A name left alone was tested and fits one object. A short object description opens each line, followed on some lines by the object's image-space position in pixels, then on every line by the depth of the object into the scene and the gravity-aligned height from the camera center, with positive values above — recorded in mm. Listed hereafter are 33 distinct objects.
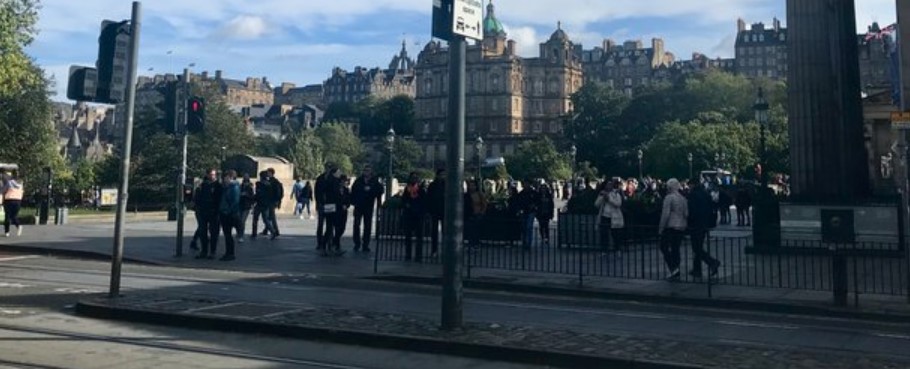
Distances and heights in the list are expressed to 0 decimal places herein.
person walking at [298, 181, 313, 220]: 31859 +1702
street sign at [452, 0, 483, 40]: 8172 +2323
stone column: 21859 +3951
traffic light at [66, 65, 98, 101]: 10086 +1871
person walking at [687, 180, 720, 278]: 14203 +451
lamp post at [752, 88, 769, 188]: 31672 +5395
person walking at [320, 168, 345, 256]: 17625 +732
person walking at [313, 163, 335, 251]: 17812 +1019
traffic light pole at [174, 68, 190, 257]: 17141 +1136
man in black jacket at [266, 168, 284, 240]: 21328 +1107
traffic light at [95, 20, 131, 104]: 10305 +2247
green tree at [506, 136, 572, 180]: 96562 +9884
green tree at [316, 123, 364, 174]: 109438 +13695
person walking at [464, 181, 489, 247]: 16828 +689
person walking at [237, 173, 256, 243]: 20781 +949
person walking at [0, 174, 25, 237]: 21302 +867
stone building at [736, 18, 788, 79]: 175625 +43842
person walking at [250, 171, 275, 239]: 21222 +979
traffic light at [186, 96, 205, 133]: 17250 +2563
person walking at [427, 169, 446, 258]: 16984 +854
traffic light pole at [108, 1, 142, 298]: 10445 +948
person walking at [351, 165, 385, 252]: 17844 +999
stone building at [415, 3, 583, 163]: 152350 +29540
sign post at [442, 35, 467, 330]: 8414 +491
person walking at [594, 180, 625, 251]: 17641 +714
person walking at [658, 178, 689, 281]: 14555 +374
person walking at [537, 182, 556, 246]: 20781 +799
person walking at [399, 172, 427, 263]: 17022 +577
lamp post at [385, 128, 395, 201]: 35259 +4973
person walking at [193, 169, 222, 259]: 17078 +562
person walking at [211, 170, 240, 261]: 16859 +563
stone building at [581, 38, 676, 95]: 192125 +43484
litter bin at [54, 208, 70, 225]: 28828 +517
